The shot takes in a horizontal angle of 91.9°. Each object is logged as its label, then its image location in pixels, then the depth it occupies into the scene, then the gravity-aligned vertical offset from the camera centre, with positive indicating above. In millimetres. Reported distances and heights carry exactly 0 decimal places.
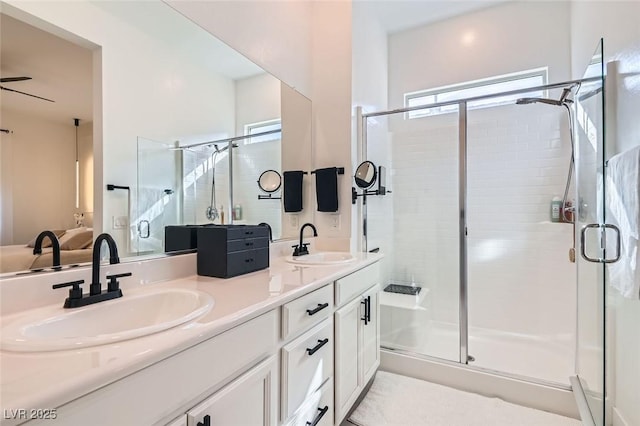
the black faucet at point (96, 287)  873 -232
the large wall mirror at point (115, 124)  905 +329
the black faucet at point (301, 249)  1977 -254
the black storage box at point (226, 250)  1286 -174
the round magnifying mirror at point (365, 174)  2359 +270
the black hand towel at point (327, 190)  2275 +145
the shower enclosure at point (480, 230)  2482 -192
